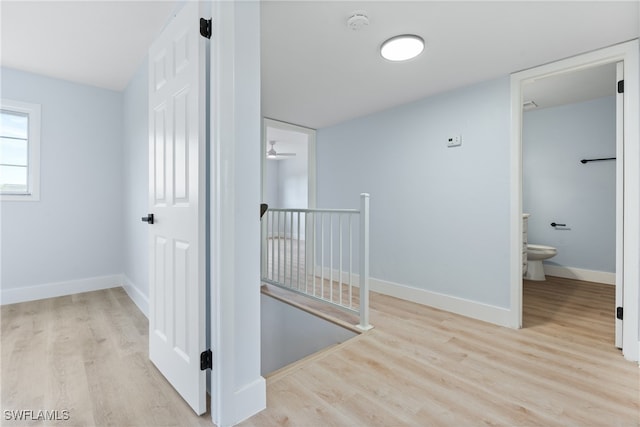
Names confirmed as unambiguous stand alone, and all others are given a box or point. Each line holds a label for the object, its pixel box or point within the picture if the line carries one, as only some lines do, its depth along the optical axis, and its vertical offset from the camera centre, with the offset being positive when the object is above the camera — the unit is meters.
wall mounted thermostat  2.73 +0.69
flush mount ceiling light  1.90 +1.13
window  2.88 +0.63
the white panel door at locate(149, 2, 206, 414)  1.35 +0.04
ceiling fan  6.27 +1.34
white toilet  3.71 -0.59
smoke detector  1.67 +1.15
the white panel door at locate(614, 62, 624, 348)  1.96 +0.11
